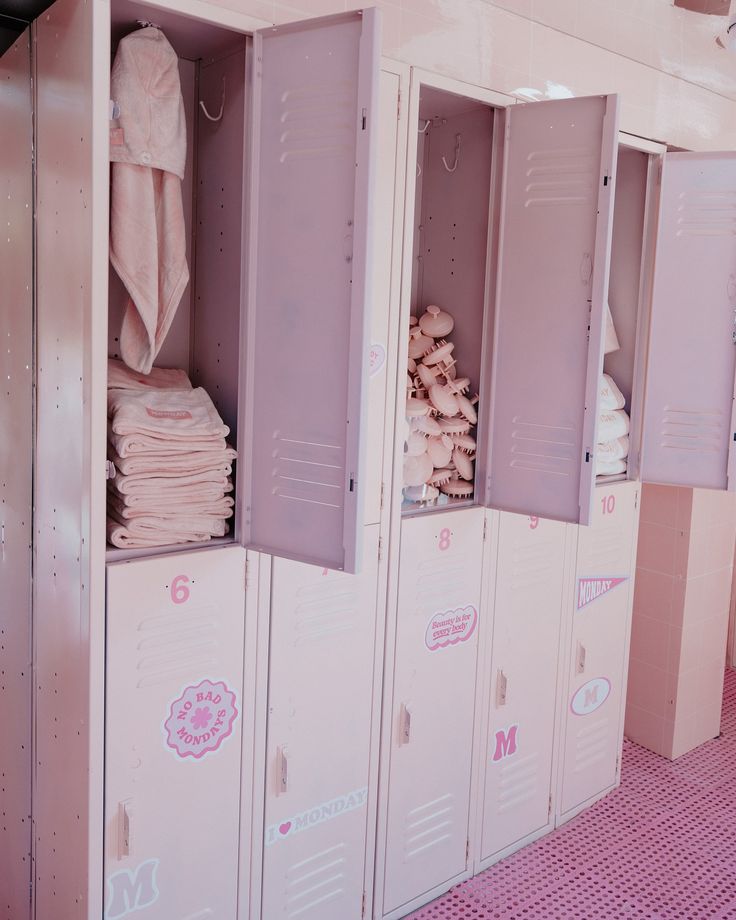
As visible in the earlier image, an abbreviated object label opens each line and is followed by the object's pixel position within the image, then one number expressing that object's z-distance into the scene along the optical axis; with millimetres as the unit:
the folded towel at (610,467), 3334
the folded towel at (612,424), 3264
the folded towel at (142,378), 2275
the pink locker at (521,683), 3021
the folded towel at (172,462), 2102
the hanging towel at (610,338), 3377
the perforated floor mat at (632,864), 2881
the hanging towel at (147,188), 2053
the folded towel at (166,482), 2100
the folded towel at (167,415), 2102
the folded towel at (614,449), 3312
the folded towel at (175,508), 2105
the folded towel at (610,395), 3301
